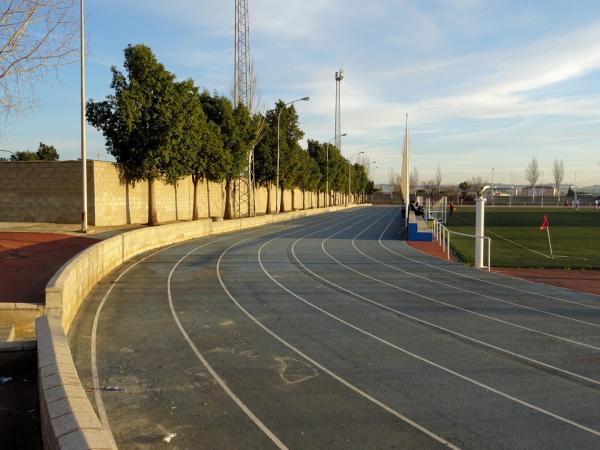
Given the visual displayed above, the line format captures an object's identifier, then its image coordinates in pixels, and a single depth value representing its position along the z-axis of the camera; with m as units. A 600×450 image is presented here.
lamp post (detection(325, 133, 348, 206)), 79.72
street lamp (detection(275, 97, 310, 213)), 49.38
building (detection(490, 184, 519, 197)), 168.25
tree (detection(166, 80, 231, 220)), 30.19
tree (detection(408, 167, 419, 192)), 185.80
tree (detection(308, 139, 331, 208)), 82.38
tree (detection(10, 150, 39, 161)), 56.85
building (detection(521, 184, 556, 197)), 170.46
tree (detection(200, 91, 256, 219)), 39.84
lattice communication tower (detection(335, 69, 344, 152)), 97.38
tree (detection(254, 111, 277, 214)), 51.81
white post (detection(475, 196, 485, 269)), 18.66
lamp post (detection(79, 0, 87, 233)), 23.02
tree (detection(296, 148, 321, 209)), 63.04
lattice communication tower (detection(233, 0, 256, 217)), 45.39
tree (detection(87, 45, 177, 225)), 28.36
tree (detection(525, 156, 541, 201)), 162.25
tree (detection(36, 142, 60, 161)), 61.28
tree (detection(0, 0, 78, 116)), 12.70
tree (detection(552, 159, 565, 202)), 158.50
